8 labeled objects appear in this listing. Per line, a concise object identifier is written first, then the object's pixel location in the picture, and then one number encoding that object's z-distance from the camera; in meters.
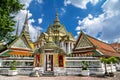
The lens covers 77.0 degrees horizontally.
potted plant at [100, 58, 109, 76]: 7.66
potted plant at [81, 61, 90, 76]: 7.95
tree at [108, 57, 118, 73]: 7.70
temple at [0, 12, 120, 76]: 8.38
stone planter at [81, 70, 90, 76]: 7.93
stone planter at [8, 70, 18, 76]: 8.04
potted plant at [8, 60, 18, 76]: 8.07
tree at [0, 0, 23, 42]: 6.62
